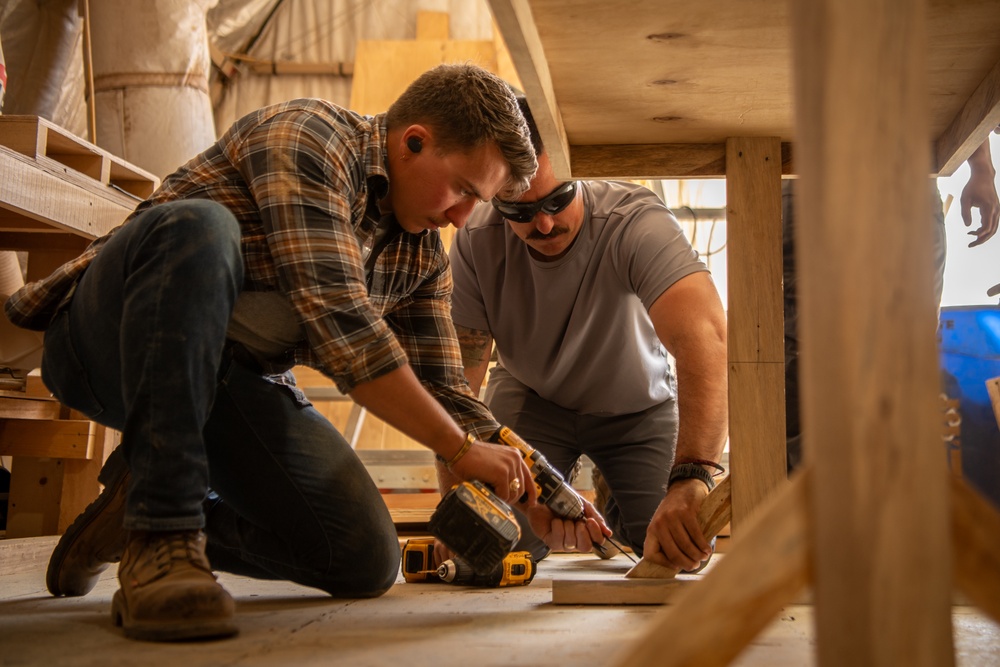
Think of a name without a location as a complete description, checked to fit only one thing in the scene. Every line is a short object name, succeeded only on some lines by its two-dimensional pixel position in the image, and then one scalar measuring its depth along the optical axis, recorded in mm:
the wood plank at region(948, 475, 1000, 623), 806
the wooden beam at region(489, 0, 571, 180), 1292
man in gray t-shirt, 2545
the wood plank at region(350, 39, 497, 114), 5496
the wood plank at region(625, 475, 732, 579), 1843
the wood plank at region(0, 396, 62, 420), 2359
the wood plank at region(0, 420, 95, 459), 2510
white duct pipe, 3752
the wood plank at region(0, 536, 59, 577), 2166
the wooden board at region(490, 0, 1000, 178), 1416
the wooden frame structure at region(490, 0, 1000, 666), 678
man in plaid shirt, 1378
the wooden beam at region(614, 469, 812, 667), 752
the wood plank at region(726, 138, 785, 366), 1837
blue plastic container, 3697
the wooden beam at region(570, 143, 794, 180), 2049
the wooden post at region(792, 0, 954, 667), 677
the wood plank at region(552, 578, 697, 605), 1738
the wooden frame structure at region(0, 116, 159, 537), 2176
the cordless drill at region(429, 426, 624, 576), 1659
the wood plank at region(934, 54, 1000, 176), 1638
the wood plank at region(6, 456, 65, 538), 2609
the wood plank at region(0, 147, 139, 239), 2074
